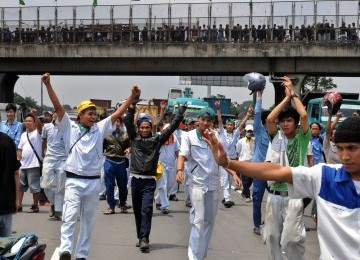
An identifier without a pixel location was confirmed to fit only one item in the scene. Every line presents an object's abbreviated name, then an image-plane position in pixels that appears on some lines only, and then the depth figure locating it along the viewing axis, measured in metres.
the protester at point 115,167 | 11.88
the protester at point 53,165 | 11.36
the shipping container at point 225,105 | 54.31
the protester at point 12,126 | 12.38
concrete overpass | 35.62
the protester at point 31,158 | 11.95
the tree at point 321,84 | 57.00
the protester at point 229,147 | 11.71
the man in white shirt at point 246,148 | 15.95
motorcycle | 4.37
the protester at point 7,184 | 6.42
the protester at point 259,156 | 9.64
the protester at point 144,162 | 8.88
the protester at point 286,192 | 6.53
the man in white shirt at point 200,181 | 7.53
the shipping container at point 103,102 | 65.44
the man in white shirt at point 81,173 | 7.25
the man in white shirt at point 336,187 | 3.47
